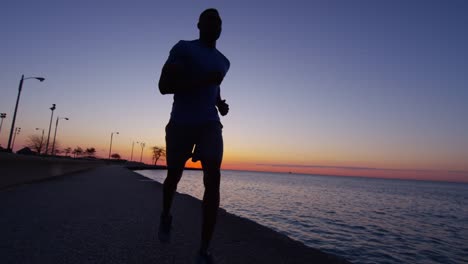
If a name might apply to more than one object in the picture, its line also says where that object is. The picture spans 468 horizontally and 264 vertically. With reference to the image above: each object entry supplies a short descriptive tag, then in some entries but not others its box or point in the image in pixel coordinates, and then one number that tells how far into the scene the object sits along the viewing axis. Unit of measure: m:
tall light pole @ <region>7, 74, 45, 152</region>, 22.62
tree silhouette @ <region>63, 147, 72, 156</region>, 160.51
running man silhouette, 2.61
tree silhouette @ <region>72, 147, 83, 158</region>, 161.09
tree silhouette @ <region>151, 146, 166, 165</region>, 166.34
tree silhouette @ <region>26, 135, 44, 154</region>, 110.20
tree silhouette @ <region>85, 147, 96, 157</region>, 171.75
